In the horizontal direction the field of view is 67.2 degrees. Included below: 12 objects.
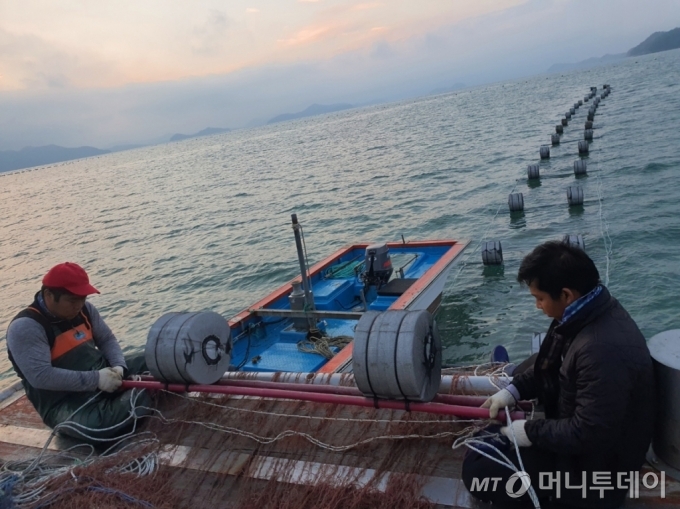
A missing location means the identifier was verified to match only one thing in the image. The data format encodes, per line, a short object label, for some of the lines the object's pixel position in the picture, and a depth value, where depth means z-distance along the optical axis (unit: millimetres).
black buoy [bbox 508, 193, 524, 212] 16438
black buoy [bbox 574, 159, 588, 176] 20609
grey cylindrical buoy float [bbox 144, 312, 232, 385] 4227
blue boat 7215
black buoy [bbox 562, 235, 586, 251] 11031
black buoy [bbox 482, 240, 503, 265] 12102
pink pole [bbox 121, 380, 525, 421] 3295
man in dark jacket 2477
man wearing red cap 4204
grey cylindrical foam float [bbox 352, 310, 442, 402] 3301
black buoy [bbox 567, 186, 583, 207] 16120
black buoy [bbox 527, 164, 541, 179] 21234
